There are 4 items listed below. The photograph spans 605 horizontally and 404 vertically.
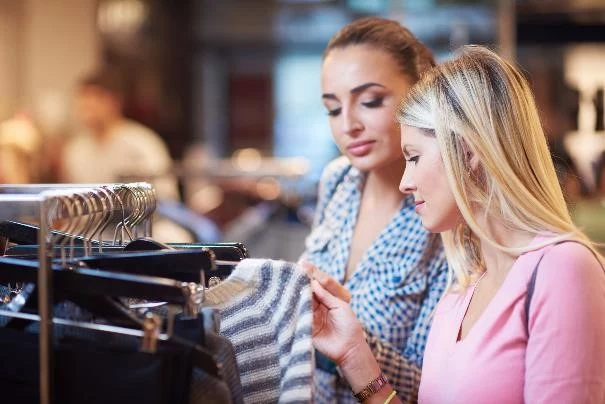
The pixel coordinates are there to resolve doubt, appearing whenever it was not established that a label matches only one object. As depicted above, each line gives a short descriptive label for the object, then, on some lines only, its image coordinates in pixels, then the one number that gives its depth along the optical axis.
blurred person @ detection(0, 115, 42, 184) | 3.72
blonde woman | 1.30
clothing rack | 1.14
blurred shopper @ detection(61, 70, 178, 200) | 5.25
